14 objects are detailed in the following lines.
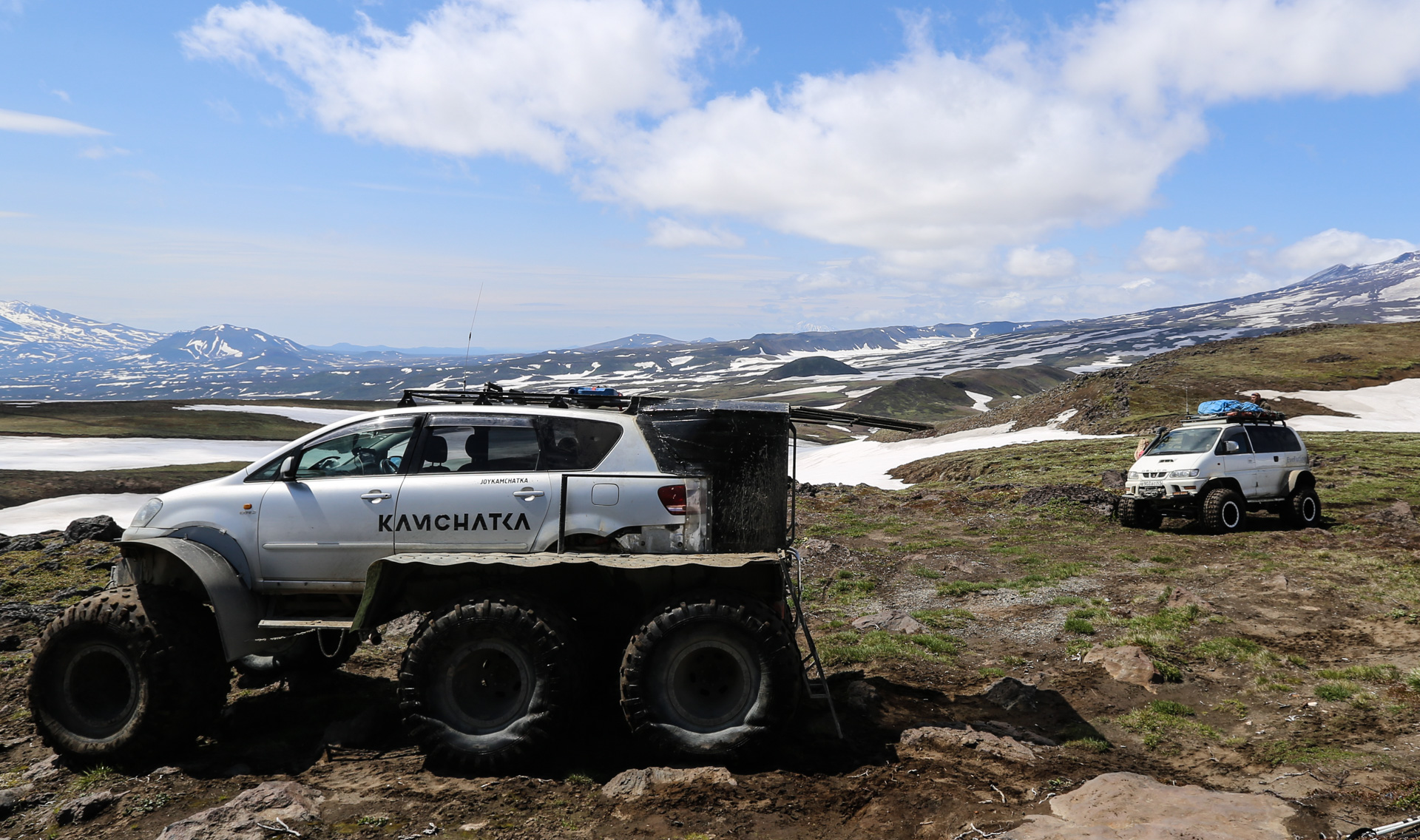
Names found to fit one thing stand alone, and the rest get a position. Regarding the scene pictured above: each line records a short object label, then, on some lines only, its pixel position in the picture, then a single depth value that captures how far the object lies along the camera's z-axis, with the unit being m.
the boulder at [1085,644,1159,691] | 8.66
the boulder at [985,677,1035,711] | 7.98
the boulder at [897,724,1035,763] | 6.55
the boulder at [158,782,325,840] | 5.29
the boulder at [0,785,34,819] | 5.84
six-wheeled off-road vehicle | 6.29
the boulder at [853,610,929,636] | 10.97
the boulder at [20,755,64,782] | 6.40
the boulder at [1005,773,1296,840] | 4.91
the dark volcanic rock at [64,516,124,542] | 17.30
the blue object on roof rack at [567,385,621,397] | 7.66
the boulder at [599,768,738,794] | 5.91
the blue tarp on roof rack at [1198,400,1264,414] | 19.58
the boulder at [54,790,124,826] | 5.64
